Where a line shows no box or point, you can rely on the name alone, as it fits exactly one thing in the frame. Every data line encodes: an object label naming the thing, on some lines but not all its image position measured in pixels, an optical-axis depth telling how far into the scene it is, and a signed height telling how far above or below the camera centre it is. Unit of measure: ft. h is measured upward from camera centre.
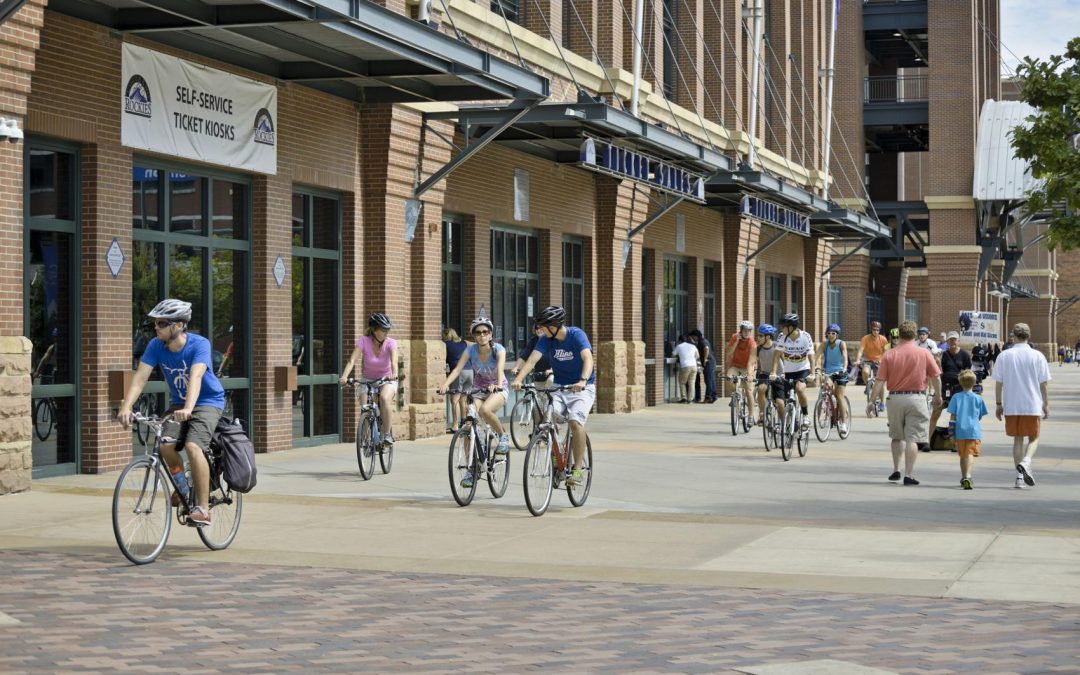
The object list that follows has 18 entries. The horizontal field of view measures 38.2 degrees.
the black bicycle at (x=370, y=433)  56.29 -3.31
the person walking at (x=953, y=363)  82.52 -1.30
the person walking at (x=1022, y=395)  55.06 -2.01
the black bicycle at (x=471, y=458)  47.65 -3.63
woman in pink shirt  56.90 -0.61
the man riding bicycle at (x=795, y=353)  71.10 -0.60
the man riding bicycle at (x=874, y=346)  109.09 -0.47
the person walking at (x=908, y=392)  55.67 -1.89
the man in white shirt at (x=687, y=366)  120.57 -1.99
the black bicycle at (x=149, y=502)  34.14 -3.55
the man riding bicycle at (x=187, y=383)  34.76 -0.89
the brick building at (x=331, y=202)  53.88 +6.60
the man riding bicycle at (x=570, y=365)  45.60 -0.70
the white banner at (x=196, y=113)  57.00 +9.00
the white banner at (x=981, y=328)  182.19 +1.24
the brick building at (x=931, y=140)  204.74 +27.50
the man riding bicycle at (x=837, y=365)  82.58 -1.36
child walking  55.93 -3.15
